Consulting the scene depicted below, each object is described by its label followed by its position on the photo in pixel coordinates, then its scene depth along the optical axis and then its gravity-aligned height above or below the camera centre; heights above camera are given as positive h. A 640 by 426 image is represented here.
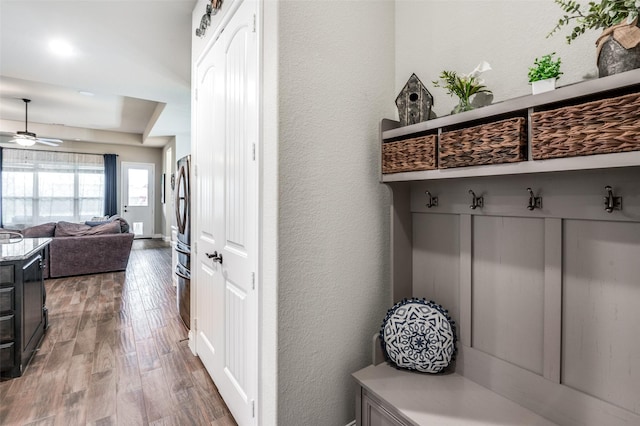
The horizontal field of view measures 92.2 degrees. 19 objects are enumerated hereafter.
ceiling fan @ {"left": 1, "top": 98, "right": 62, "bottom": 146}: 5.52 +1.27
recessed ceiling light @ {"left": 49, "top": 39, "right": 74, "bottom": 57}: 3.04 +1.63
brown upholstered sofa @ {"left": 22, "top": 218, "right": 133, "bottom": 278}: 4.83 -0.65
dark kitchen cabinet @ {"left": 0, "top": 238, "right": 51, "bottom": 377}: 2.11 -0.72
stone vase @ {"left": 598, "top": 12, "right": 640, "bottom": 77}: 0.84 +0.43
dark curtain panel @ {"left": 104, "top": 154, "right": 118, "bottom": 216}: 8.65 +0.65
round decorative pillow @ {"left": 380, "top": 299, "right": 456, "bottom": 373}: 1.37 -0.58
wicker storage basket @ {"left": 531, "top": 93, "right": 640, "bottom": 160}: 0.80 +0.23
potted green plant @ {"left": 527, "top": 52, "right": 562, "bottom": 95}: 0.99 +0.44
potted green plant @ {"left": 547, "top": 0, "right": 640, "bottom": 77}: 0.83 +0.50
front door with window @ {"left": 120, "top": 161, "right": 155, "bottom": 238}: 9.10 +0.32
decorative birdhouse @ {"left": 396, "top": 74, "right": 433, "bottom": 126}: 1.41 +0.50
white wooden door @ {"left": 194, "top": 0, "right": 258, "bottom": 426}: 1.49 -0.03
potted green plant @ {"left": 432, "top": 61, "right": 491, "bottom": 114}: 1.23 +0.50
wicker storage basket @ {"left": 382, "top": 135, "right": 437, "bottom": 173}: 1.30 +0.25
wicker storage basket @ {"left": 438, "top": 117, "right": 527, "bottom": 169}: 1.02 +0.24
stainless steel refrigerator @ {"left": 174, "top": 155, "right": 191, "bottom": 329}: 2.89 -0.28
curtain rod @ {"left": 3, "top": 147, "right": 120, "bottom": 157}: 7.59 +1.46
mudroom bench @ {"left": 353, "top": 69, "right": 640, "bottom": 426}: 0.94 -0.19
